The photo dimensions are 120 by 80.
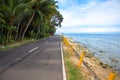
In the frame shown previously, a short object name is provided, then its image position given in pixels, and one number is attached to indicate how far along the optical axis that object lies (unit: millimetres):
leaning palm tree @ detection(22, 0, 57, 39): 16177
